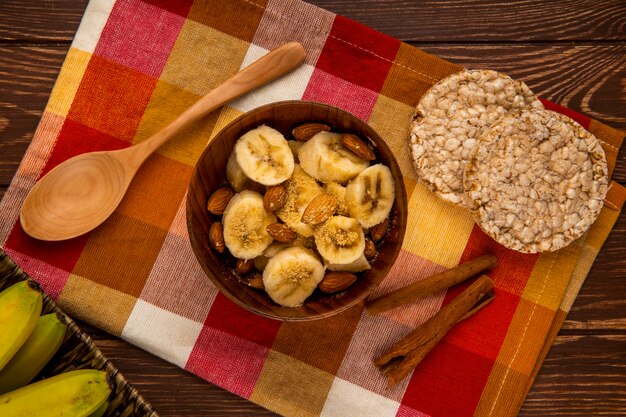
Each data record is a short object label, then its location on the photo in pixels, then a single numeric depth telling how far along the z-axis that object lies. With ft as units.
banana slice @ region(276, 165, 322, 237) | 2.34
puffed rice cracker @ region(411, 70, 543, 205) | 2.46
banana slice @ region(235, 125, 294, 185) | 2.33
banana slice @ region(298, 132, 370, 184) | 2.33
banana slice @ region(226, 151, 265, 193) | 2.36
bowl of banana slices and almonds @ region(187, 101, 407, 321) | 2.32
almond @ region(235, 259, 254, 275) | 2.36
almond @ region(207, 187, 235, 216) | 2.35
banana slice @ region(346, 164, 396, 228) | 2.33
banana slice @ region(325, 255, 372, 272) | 2.35
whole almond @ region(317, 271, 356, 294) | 2.35
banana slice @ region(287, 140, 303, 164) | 2.39
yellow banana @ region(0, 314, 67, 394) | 2.31
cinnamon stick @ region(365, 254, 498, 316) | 2.48
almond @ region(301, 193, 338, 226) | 2.30
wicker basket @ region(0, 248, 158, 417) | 2.32
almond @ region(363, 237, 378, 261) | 2.36
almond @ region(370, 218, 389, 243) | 2.36
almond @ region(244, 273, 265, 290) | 2.37
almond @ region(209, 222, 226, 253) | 2.35
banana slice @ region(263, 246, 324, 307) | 2.32
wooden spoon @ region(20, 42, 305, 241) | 2.46
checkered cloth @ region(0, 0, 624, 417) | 2.51
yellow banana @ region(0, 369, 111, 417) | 2.17
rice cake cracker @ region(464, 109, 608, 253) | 2.43
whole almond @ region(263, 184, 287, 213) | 2.32
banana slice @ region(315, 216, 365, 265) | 2.31
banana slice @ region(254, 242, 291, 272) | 2.37
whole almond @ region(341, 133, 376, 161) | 2.34
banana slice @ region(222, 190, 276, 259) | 2.33
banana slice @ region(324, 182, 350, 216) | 2.35
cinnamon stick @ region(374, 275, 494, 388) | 2.49
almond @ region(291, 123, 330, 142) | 2.37
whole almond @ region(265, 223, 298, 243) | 2.33
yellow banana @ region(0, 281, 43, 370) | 2.17
